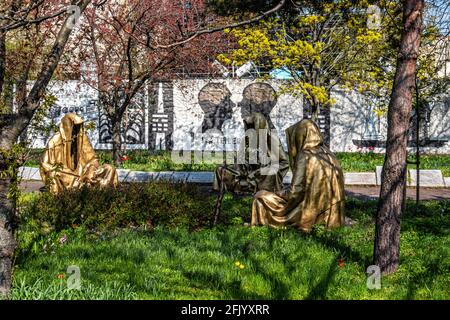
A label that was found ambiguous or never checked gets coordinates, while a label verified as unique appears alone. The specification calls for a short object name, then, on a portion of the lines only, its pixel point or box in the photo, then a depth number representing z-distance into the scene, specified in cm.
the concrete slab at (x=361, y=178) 1303
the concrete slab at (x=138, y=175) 1344
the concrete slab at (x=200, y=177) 1315
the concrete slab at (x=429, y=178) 1275
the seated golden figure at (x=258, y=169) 998
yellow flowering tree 1418
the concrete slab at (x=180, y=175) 1329
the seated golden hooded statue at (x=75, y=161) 947
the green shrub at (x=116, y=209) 732
